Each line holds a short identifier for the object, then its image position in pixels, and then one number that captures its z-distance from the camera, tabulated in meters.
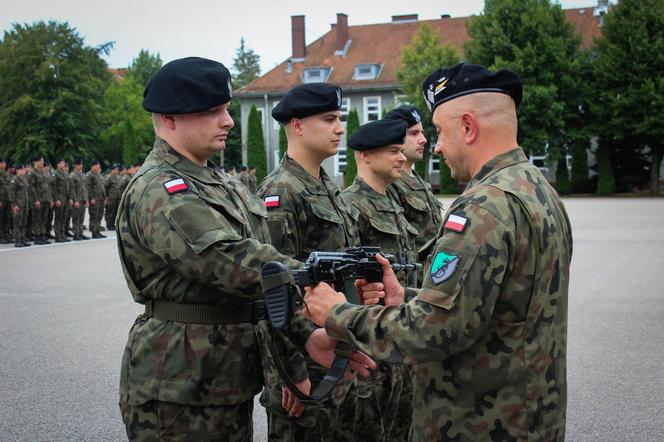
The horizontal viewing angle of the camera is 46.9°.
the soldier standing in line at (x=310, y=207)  3.82
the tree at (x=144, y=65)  92.79
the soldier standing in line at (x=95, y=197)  20.95
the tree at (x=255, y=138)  53.78
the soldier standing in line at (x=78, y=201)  20.30
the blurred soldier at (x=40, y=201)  19.16
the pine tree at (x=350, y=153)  47.72
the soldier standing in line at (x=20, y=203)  18.17
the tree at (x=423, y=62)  47.72
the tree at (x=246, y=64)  104.69
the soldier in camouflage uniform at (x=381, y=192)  5.15
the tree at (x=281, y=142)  52.19
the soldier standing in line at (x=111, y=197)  23.42
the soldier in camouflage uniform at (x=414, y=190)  5.95
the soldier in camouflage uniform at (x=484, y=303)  2.40
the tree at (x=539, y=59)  42.69
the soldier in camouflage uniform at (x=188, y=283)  2.85
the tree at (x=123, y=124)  67.50
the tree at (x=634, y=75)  40.81
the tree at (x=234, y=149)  64.19
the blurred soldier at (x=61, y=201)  19.59
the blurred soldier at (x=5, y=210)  18.72
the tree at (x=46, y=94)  55.03
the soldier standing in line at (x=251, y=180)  32.91
